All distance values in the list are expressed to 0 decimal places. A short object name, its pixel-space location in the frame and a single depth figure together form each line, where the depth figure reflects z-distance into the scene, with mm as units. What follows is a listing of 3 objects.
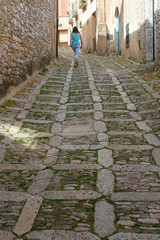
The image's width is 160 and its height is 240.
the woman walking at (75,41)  9617
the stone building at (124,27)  8547
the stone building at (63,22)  34594
